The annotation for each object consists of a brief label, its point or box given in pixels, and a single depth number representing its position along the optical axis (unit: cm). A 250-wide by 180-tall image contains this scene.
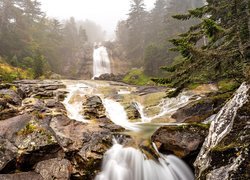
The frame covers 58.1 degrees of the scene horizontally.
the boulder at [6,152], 809
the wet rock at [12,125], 921
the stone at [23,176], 760
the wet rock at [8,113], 1118
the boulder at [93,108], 1470
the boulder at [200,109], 1308
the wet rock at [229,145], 510
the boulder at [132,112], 1687
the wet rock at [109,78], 3631
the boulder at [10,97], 1353
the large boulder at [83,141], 909
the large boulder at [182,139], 900
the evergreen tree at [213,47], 826
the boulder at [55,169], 807
